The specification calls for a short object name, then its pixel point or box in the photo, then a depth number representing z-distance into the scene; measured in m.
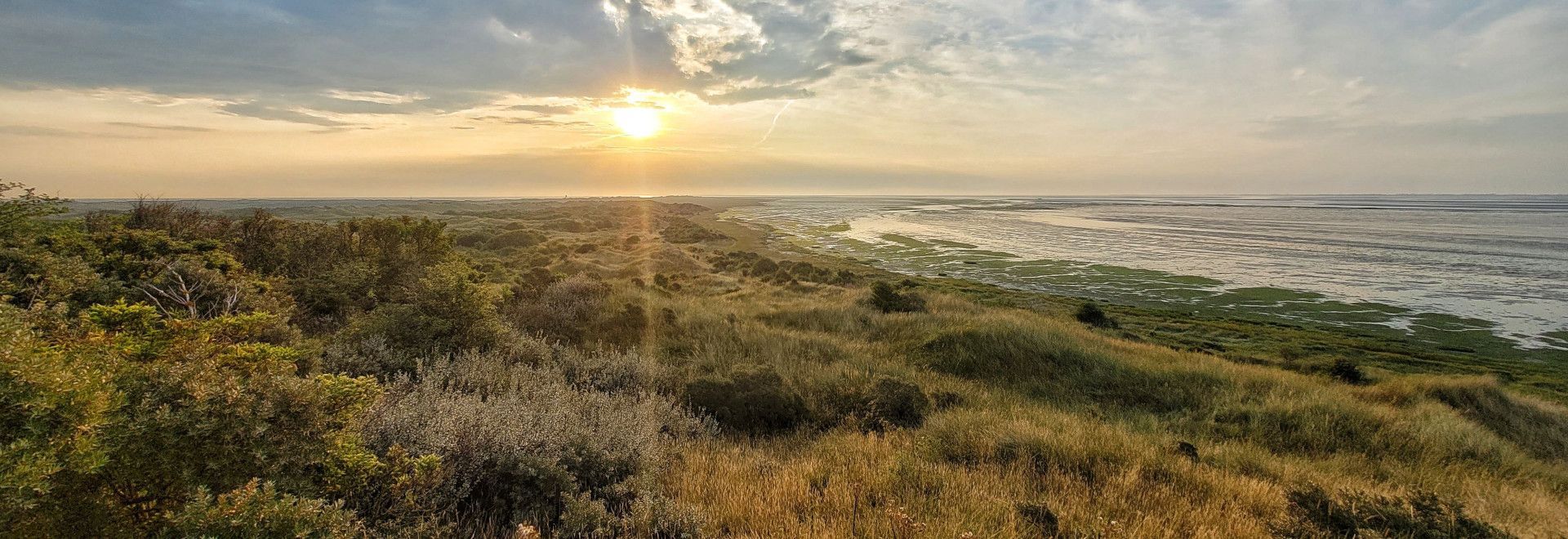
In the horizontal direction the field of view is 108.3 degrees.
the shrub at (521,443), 4.51
